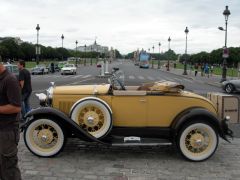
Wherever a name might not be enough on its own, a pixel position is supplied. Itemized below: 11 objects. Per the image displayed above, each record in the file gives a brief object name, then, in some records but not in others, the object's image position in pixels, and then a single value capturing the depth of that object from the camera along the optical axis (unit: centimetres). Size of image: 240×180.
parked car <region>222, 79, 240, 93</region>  1813
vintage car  534
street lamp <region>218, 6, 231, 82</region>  2473
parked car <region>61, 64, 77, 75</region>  3887
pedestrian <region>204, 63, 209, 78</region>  3888
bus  7112
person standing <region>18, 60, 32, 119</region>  801
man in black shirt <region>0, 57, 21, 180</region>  337
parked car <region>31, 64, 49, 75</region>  3782
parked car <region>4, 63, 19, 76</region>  1742
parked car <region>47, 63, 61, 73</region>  4282
